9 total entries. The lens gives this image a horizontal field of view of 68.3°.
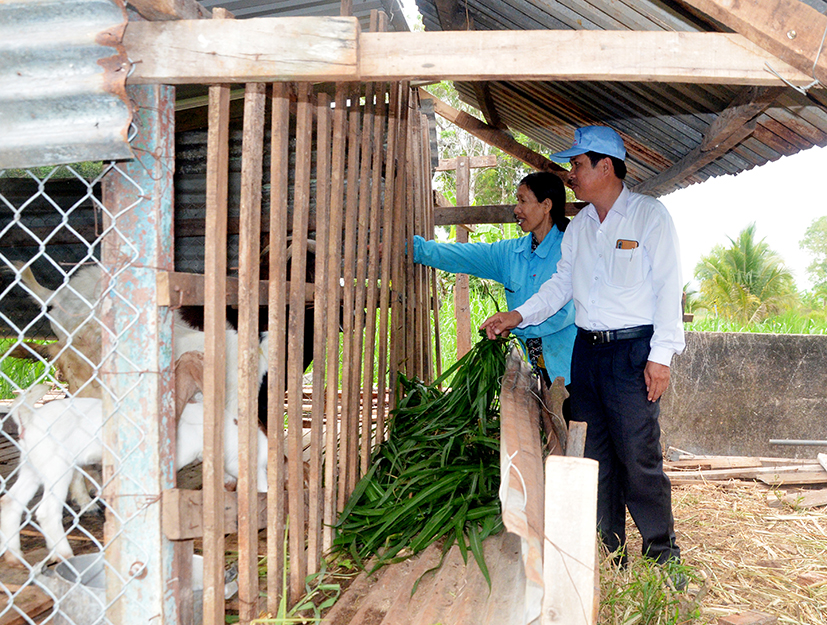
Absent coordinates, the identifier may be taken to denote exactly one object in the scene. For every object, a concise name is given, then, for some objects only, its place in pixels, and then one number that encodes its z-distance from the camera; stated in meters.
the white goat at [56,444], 2.46
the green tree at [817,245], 58.64
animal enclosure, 1.71
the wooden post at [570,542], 1.38
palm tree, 24.13
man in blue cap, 3.00
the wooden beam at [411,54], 1.59
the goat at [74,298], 2.88
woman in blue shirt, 4.12
